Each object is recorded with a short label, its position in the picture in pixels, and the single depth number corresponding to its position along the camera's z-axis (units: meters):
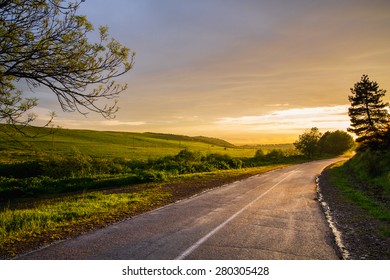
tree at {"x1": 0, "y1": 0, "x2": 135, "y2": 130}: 10.21
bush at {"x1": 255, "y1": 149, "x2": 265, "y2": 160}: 65.25
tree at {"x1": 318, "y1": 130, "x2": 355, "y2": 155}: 105.12
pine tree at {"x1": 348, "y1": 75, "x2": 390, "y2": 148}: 49.69
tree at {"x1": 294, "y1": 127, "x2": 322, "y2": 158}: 85.62
